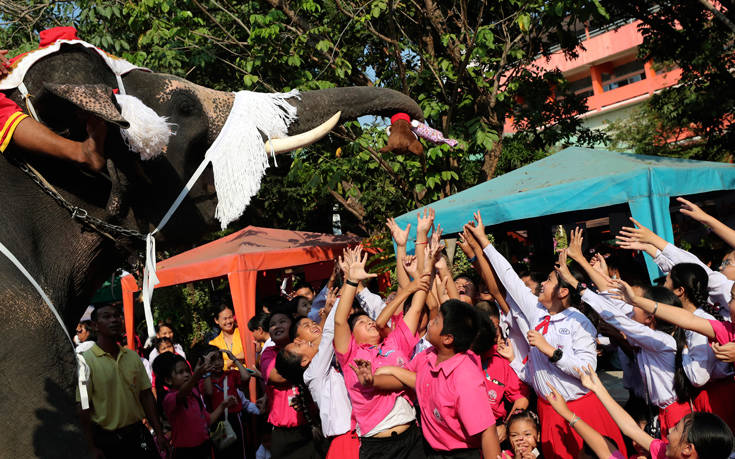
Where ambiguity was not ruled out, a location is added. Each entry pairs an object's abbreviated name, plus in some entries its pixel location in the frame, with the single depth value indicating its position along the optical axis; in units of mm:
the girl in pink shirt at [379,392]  3893
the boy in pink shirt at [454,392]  3326
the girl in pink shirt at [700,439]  2691
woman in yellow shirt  8227
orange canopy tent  8906
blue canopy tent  5711
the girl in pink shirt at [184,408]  5516
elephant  2109
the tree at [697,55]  9258
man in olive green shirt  4609
